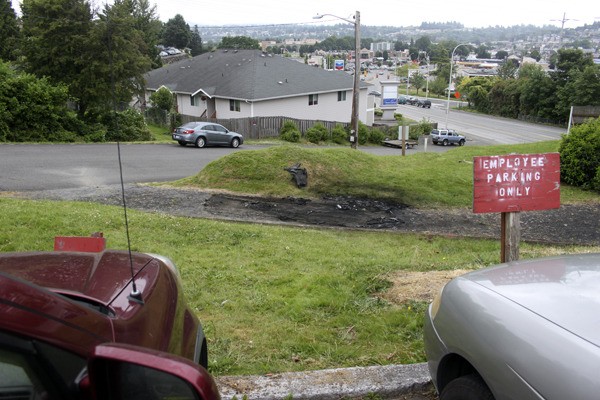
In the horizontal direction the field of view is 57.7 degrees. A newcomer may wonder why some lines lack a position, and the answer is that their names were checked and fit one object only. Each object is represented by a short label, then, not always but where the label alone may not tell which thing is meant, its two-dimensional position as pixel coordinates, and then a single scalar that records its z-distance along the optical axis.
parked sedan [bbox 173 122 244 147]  26.77
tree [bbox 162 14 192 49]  108.81
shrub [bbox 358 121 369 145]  42.81
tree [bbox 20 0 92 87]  28.58
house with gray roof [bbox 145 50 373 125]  42.41
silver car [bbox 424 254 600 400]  2.38
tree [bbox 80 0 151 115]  28.08
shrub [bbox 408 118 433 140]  51.06
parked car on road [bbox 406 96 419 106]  96.94
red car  1.67
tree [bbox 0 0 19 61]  47.14
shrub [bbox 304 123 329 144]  39.56
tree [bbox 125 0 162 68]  71.25
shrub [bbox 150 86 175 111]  44.22
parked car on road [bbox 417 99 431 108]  91.69
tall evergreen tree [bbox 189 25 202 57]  111.38
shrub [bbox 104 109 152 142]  30.08
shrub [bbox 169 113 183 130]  42.84
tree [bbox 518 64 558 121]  66.31
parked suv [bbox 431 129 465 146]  48.00
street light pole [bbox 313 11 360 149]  29.58
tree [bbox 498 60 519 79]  110.01
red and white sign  5.25
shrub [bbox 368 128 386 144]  43.97
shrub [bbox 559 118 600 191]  16.52
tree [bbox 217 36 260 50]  122.88
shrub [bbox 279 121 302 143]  38.25
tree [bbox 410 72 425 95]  131.50
